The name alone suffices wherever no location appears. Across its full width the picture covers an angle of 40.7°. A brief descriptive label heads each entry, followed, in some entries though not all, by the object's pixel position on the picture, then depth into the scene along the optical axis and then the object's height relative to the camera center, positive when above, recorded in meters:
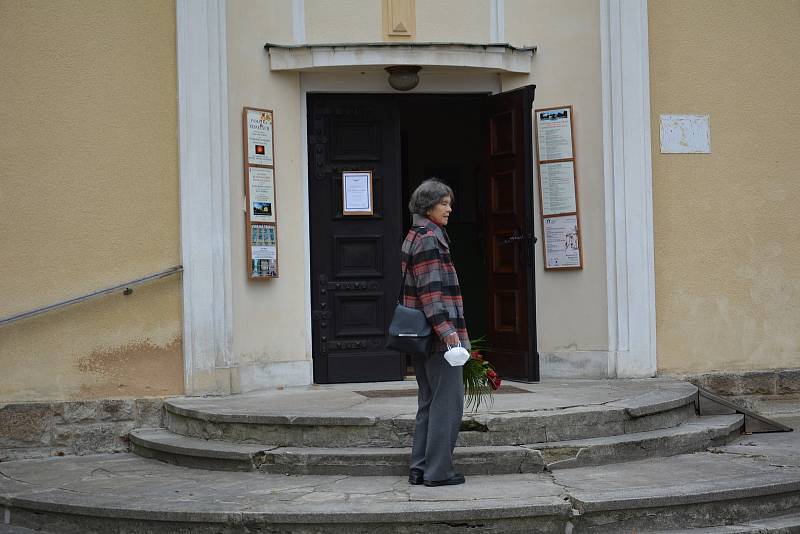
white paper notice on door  9.70 +0.78
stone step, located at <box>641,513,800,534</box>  6.24 -1.51
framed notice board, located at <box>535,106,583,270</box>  9.62 +0.76
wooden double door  9.66 +0.37
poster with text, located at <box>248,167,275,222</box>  9.16 +0.74
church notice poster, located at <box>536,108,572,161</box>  9.63 +1.26
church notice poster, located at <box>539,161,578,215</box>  9.62 +0.78
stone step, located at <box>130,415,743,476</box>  7.02 -1.20
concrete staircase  6.16 -1.30
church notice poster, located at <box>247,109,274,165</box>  9.18 +1.23
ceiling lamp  9.50 +1.78
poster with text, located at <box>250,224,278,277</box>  9.15 +0.26
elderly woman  6.39 -0.23
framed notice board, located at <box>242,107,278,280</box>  9.14 +0.74
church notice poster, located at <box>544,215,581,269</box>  9.63 +0.28
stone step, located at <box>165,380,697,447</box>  7.30 -0.98
